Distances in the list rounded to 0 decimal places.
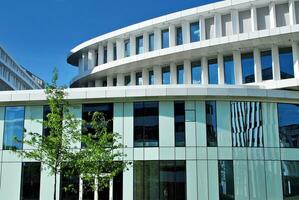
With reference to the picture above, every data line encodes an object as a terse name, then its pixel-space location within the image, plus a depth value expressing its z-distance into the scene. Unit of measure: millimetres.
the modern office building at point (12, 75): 72650
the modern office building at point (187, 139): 25703
